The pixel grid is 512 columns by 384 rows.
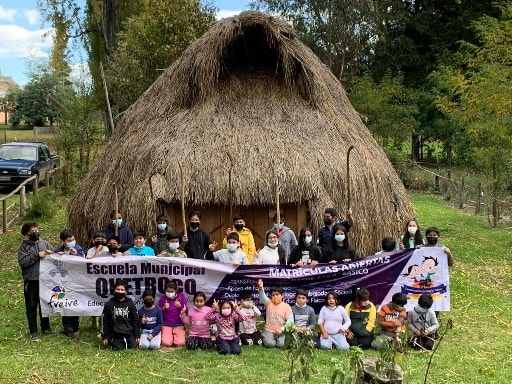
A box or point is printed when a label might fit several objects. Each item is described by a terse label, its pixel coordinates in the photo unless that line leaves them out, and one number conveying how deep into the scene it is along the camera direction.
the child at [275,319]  7.38
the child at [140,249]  8.00
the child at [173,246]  8.09
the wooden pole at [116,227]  8.91
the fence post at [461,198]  22.48
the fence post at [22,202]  17.16
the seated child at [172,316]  7.40
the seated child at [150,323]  7.24
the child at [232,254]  8.12
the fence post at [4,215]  14.97
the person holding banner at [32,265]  7.36
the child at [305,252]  8.13
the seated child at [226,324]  7.14
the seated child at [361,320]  7.35
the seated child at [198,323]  7.25
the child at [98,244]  7.94
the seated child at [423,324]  7.34
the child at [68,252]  7.67
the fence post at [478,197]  20.68
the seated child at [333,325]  7.29
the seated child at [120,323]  7.18
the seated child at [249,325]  7.45
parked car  20.50
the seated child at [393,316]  7.36
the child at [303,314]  7.46
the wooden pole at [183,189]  8.74
